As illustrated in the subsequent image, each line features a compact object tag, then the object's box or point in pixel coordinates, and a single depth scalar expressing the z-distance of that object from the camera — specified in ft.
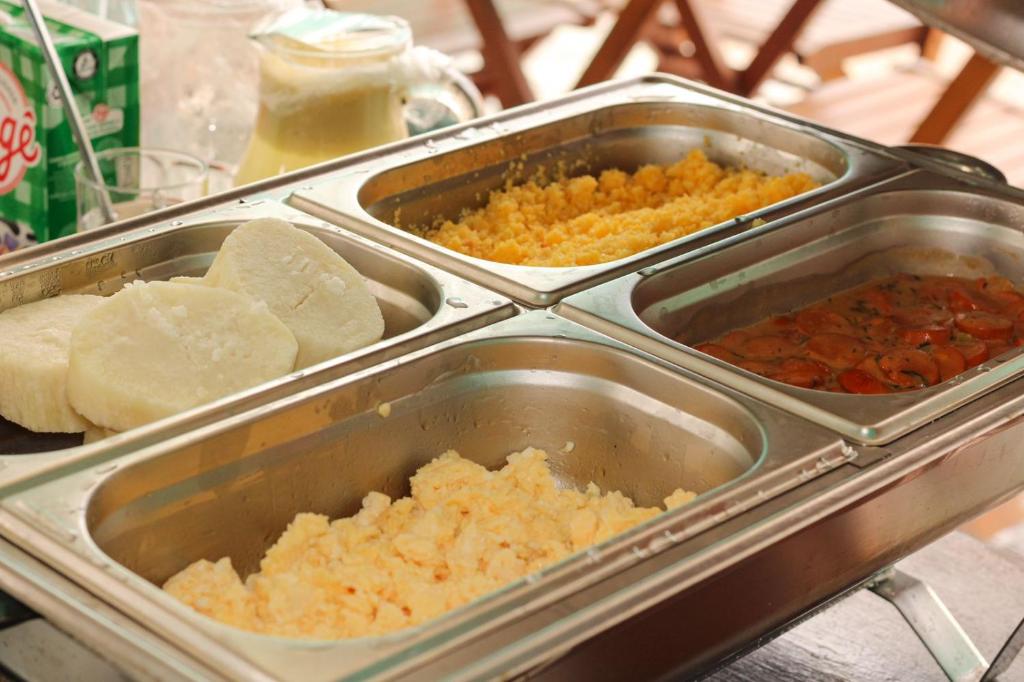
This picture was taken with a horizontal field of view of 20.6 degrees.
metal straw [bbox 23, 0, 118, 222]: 4.21
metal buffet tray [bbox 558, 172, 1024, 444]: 3.77
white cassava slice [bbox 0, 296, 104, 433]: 3.76
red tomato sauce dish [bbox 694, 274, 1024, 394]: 4.21
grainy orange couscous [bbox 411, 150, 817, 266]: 4.43
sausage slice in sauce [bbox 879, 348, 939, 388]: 4.20
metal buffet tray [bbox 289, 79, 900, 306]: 4.16
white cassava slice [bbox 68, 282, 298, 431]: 3.69
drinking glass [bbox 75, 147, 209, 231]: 4.50
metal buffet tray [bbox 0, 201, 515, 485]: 3.81
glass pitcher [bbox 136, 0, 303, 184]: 4.98
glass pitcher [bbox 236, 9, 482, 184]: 4.66
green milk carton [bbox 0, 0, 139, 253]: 4.68
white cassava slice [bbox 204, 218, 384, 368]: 3.90
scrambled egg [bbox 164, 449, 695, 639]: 3.47
